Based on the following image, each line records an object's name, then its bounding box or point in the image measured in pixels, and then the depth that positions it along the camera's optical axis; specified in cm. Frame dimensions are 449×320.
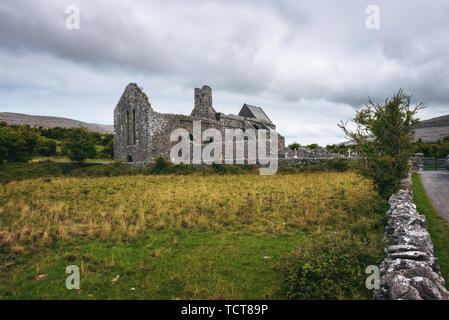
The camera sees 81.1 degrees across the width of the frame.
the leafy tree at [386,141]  1080
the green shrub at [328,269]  448
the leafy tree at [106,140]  4094
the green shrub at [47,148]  2890
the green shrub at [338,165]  2493
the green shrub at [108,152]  3472
